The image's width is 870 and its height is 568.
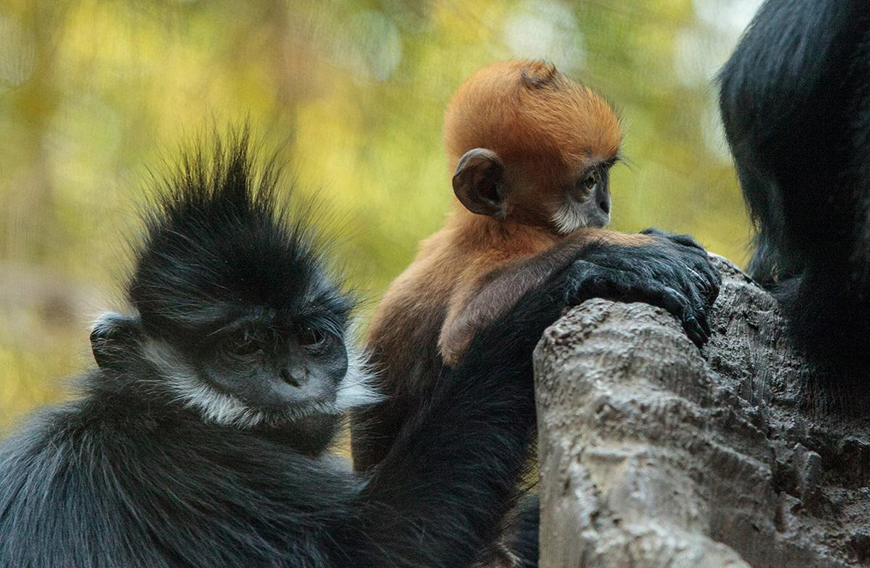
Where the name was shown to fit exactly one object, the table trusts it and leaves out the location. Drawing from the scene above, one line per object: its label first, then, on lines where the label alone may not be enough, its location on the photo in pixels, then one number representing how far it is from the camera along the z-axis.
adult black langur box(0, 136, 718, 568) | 4.83
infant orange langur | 5.98
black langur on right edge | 4.41
